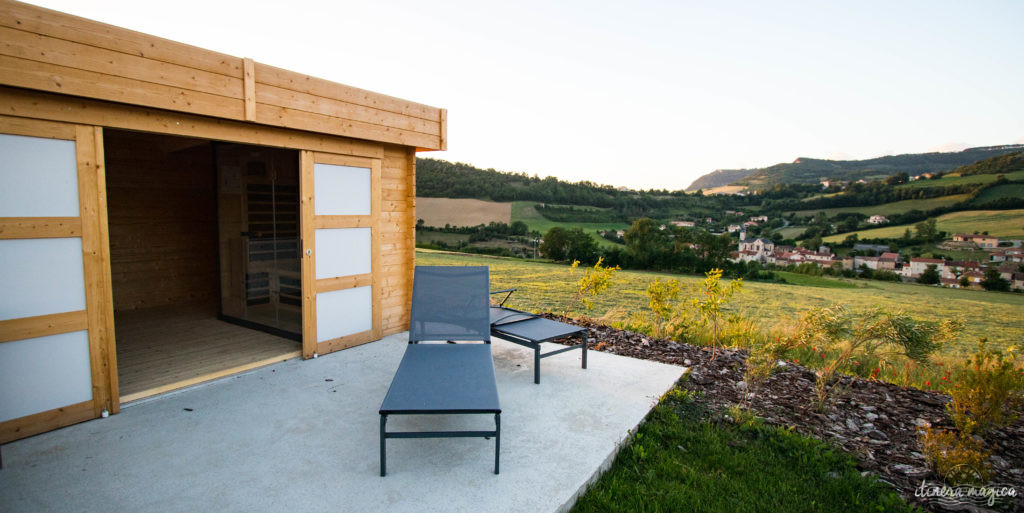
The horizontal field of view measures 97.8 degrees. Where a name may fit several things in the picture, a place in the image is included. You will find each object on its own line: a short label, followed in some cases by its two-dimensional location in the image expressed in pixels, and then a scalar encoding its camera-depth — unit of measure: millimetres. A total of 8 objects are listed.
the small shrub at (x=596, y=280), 6152
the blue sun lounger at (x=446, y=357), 2477
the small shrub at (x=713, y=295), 4879
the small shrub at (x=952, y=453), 2502
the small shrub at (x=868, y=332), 3598
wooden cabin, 2797
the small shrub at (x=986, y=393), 3033
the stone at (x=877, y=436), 3218
